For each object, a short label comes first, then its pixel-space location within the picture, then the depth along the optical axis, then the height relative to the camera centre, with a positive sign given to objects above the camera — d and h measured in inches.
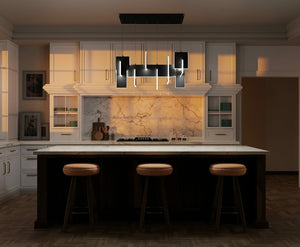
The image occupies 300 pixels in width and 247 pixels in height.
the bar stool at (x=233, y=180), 157.9 -26.2
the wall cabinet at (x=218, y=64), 263.1 +40.9
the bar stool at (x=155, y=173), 157.5 -22.8
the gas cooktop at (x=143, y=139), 258.4 -13.5
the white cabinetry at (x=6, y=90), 255.9 +20.6
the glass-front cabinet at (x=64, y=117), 261.7 +1.7
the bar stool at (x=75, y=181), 158.2 -27.5
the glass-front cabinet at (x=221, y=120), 262.5 +0.8
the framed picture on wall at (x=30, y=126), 273.0 -5.0
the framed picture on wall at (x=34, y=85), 276.4 +25.8
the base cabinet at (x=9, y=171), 228.5 -34.0
